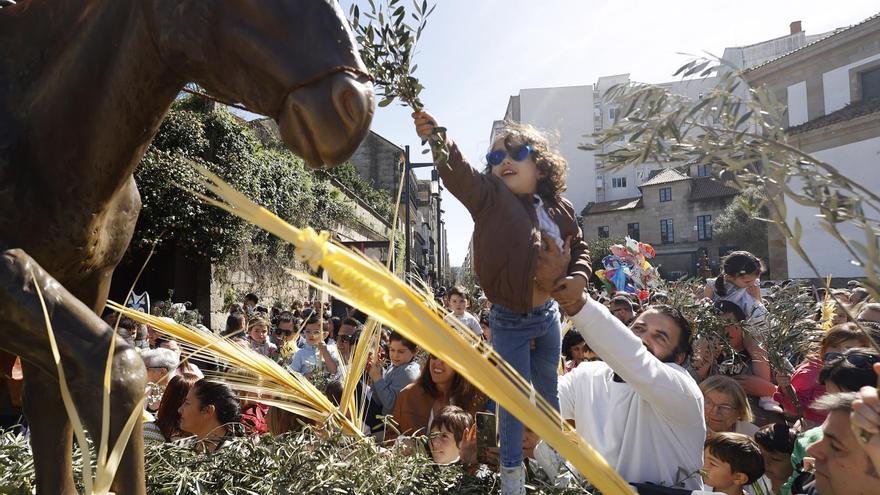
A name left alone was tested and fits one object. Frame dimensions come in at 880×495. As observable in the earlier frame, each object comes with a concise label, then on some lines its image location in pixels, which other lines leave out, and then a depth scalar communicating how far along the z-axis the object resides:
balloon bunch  9.53
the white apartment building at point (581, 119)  60.25
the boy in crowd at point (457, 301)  7.10
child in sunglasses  2.33
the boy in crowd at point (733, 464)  2.63
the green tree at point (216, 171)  9.64
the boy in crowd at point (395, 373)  4.52
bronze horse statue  1.17
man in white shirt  1.91
